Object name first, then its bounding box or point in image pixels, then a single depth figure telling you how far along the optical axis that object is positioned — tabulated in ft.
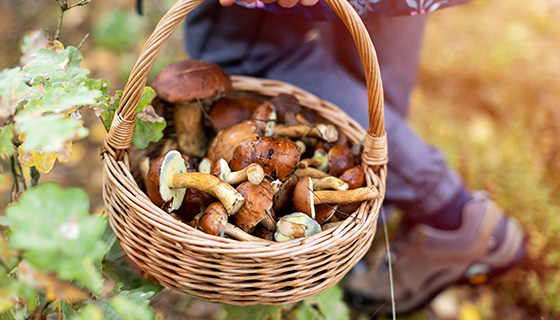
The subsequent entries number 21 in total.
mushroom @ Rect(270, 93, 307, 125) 4.23
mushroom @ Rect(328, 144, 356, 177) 3.89
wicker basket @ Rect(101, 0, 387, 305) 2.94
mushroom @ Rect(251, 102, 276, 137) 4.08
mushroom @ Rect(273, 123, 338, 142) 4.12
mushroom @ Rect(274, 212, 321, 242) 3.21
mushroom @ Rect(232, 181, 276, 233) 3.21
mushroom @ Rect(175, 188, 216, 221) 3.54
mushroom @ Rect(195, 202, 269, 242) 3.14
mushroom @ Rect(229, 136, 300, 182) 3.49
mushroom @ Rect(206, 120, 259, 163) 3.79
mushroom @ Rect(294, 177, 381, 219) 3.42
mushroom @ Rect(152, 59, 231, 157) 3.90
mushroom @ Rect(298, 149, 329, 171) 4.06
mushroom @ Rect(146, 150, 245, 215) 3.25
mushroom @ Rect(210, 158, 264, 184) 3.25
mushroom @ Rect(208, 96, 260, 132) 4.31
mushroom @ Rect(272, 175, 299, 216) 3.60
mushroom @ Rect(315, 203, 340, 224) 3.55
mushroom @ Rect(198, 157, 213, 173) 3.70
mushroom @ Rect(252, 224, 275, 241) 3.45
